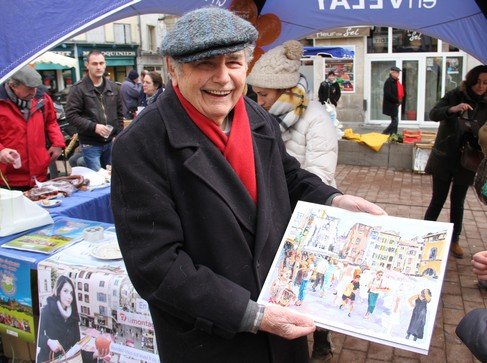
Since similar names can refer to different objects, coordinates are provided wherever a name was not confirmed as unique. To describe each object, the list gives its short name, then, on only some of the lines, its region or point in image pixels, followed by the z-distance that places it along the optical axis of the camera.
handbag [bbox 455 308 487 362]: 1.49
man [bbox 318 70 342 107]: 11.62
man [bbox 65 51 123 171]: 5.39
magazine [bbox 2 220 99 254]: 2.84
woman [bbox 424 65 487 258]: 4.20
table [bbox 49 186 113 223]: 3.54
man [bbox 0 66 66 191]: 4.02
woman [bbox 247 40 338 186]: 2.73
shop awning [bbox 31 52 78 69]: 16.42
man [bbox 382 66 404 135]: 12.30
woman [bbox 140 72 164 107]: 7.97
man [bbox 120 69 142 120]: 9.59
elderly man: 1.35
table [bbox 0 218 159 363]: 2.40
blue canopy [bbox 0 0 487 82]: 2.58
